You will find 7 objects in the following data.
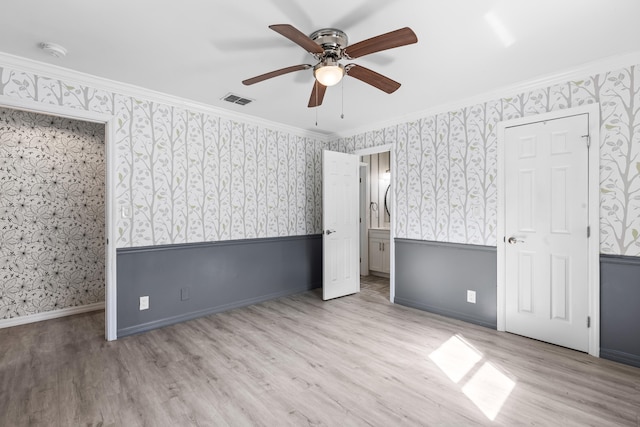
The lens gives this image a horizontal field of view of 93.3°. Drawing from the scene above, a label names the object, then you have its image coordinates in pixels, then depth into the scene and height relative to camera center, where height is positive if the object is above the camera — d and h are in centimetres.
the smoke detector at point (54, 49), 228 +127
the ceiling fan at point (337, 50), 168 +101
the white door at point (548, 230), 269 -15
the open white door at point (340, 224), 426 -15
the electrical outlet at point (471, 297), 338 -93
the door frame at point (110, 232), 295 -18
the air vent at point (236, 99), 333 +130
